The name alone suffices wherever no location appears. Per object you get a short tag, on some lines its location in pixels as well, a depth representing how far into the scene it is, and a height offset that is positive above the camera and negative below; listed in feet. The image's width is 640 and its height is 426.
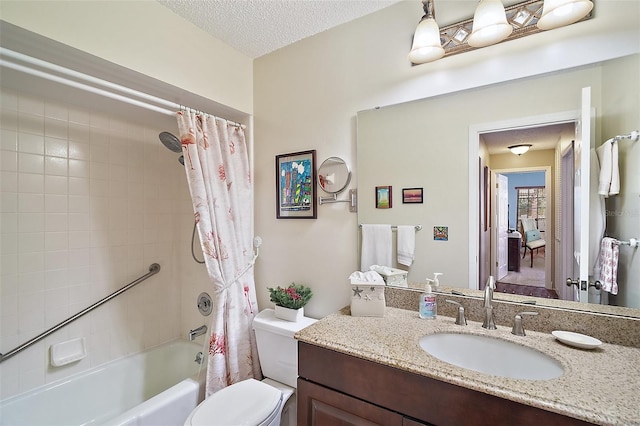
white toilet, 3.96 -2.82
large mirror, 3.53 +0.75
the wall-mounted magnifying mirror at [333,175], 5.49 +0.72
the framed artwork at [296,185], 5.88 +0.56
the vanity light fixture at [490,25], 3.61 +2.58
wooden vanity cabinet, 2.58 -1.96
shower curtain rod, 3.48 +1.86
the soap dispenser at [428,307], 4.30 -1.45
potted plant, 5.44 -1.74
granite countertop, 2.35 -1.60
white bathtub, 4.75 -3.64
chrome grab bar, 5.19 -2.15
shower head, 5.88 +1.49
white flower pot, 5.40 -1.96
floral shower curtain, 5.24 -0.46
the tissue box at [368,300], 4.42 -1.39
